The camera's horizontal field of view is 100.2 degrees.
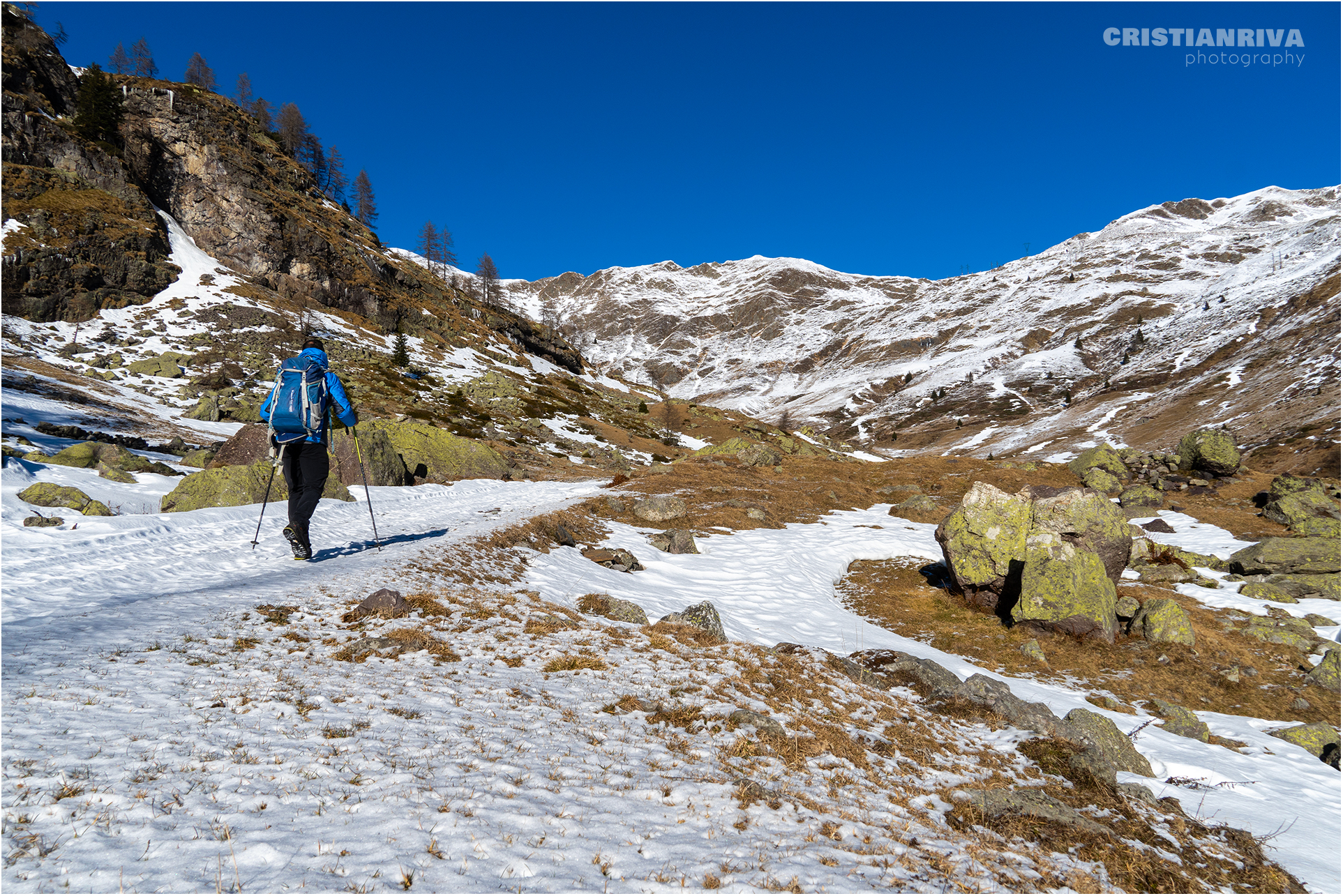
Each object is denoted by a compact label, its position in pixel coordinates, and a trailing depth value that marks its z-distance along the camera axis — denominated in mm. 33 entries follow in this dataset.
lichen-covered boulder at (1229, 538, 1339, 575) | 20812
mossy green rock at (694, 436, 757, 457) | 48500
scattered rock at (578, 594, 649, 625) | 11938
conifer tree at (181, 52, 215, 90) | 120062
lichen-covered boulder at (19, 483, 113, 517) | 12758
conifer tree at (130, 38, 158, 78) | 119125
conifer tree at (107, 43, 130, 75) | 119938
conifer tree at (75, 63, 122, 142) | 85125
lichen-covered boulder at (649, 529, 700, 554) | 21000
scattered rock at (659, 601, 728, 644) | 11727
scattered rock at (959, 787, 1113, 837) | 6082
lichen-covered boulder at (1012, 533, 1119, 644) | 15805
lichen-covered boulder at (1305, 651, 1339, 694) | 13859
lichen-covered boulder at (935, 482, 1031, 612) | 17969
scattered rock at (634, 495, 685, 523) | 25062
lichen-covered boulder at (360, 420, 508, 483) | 29250
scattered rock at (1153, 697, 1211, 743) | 11086
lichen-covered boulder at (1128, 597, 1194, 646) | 15156
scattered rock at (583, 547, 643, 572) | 17312
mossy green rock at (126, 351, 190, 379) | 53812
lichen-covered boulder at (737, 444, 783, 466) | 45688
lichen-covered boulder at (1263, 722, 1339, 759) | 11047
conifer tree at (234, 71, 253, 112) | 130375
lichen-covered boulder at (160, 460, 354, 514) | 16109
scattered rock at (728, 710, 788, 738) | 7008
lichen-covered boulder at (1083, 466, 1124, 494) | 39156
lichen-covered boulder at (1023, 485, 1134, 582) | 17969
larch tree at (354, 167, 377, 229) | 142500
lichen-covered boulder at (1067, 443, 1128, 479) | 44156
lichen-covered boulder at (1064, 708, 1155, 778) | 9031
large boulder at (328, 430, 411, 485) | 24755
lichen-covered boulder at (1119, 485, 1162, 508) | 35469
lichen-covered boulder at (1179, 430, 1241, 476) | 40469
